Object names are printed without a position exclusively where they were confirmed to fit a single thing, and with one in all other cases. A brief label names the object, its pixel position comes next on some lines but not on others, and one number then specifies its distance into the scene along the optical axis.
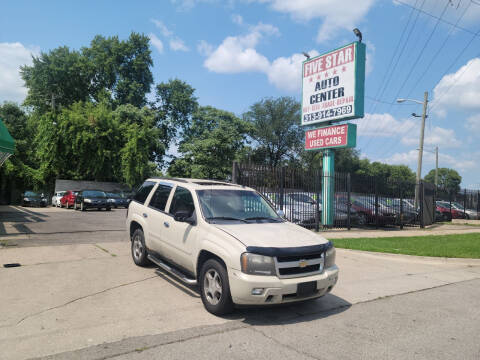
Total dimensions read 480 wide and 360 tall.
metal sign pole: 16.42
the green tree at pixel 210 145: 44.06
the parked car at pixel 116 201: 27.63
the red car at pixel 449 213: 27.08
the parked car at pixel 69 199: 26.90
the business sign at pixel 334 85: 16.25
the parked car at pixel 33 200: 33.19
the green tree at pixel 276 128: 58.38
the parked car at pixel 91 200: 25.24
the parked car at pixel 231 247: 4.65
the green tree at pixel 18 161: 37.41
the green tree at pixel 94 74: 43.97
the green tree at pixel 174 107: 49.47
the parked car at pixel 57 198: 31.83
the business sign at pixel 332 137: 16.47
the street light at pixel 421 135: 27.55
